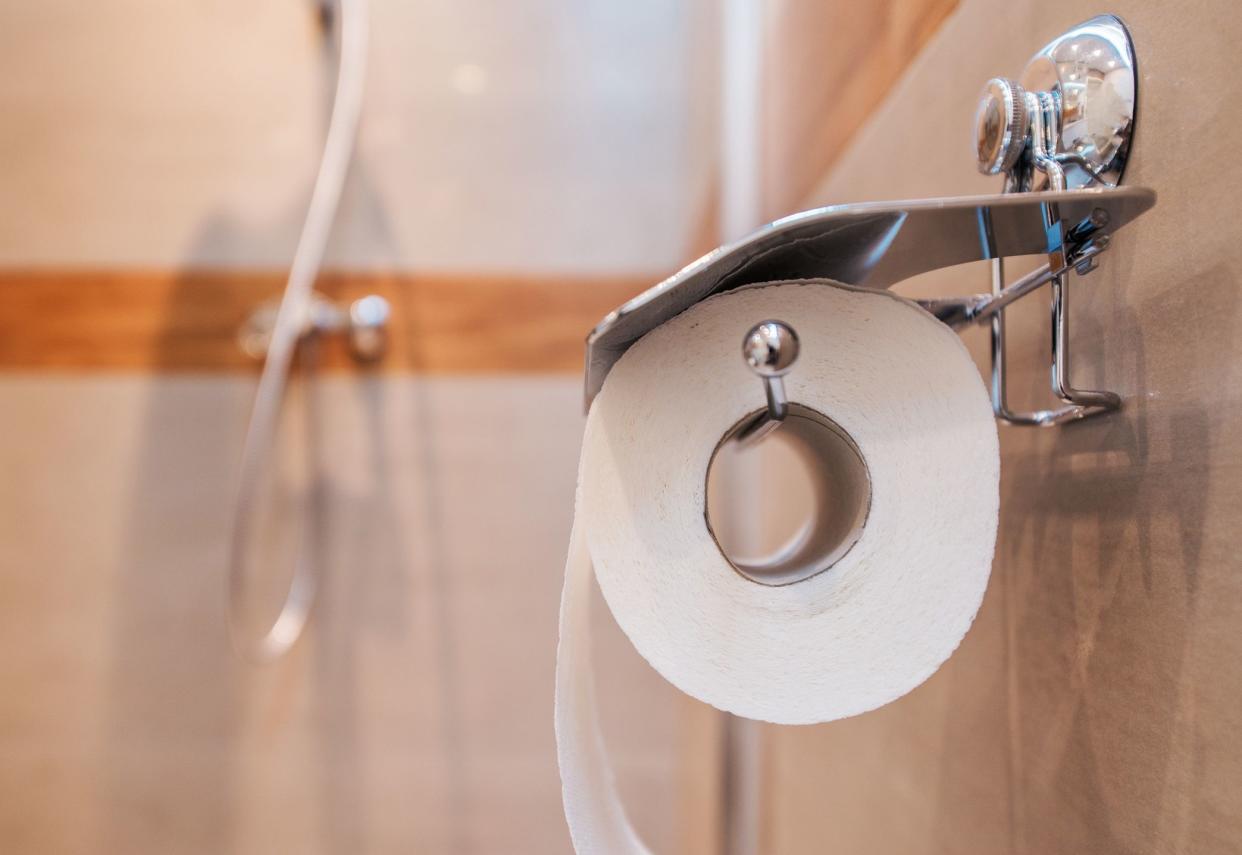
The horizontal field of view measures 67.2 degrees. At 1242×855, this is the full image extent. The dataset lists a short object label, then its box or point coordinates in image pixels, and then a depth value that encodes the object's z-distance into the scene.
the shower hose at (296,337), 1.01
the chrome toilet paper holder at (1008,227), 0.28
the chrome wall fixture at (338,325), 1.07
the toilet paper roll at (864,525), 0.30
